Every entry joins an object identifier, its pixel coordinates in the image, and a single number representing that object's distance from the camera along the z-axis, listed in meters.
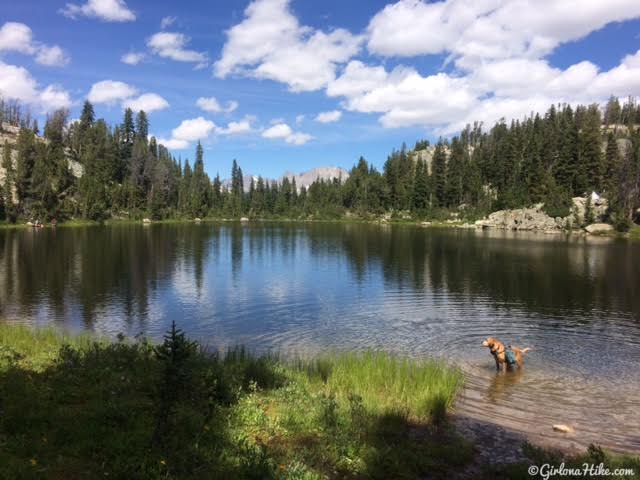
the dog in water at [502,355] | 20.62
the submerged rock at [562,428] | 14.45
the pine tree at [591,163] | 145.50
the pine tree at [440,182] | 191.25
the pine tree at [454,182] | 187.12
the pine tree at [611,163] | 141.00
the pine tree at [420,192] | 190.88
